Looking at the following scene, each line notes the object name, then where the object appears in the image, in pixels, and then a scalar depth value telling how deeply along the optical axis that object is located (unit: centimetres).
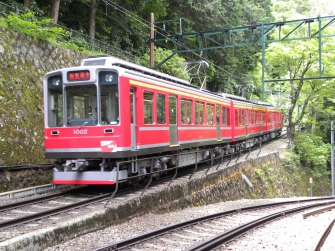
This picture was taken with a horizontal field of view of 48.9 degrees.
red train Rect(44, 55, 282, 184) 829
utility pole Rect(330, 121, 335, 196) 2453
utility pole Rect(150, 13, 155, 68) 1705
